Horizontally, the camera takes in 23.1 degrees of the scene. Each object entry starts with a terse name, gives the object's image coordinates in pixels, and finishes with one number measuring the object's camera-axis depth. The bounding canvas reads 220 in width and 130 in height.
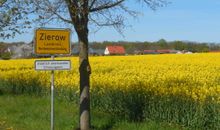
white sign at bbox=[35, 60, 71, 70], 10.76
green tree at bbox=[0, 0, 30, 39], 12.87
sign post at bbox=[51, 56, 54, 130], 10.78
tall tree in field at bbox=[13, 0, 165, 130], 11.14
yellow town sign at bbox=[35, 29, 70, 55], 11.01
